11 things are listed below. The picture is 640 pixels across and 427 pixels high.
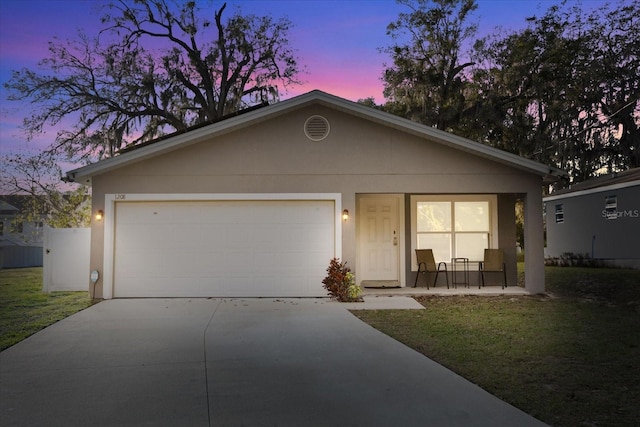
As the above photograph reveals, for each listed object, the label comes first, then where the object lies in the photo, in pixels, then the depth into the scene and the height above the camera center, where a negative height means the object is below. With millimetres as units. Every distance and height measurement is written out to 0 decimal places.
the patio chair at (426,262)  13867 -433
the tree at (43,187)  23344 +2475
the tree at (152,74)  23516 +7624
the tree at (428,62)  24031 +7873
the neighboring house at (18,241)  26719 +233
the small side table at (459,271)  14180 -668
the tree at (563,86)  23359 +6534
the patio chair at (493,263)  13906 -469
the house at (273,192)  12609 +1165
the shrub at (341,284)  12164 -841
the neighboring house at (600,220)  19281 +890
